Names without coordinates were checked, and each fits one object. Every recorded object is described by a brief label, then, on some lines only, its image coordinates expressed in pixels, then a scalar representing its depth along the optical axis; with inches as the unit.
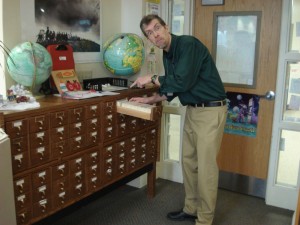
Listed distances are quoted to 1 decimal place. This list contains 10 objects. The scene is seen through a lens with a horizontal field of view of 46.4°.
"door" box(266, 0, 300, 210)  117.3
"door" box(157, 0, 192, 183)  137.7
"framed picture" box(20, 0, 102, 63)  101.2
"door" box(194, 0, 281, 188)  121.8
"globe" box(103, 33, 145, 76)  115.8
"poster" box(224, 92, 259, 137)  129.5
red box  102.7
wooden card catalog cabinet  81.4
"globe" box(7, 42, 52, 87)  88.3
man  98.5
